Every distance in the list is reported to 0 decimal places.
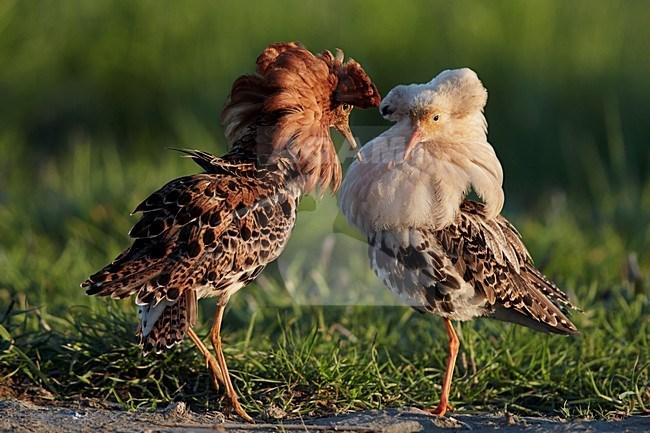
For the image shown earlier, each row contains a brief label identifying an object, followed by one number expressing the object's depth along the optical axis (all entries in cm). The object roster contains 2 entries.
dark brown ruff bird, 834
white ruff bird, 879
